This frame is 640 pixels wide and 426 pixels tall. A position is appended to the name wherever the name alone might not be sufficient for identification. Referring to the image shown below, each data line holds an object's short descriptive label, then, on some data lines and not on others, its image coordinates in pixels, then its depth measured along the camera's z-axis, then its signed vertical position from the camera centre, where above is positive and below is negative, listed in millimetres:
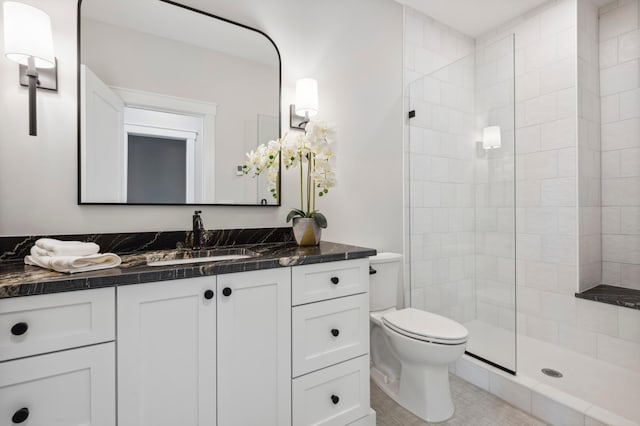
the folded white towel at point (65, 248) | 1090 -124
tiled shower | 2135 +238
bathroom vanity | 909 -455
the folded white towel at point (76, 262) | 1005 -165
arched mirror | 1432 +569
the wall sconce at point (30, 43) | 1194 +660
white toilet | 1631 -743
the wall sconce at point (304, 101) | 1910 +692
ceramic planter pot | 1712 -92
